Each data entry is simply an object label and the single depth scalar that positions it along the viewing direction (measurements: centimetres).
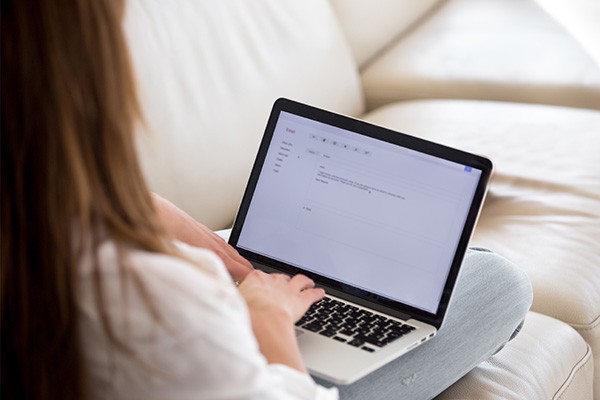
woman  120
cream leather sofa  194
